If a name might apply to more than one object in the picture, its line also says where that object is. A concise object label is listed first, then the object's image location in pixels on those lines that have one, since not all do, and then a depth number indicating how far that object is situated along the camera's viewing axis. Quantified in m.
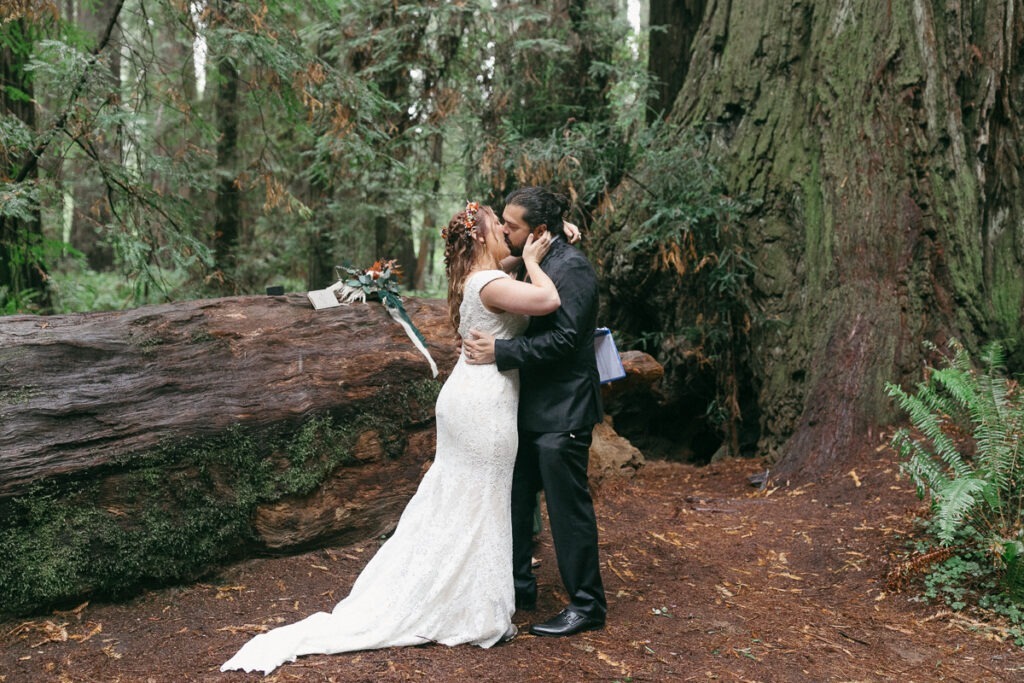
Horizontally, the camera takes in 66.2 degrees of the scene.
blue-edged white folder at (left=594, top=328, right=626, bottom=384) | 5.10
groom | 4.45
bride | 4.26
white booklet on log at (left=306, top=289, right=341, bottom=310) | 6.06
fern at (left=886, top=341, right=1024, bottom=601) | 4.78
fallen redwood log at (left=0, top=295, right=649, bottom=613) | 4.56
